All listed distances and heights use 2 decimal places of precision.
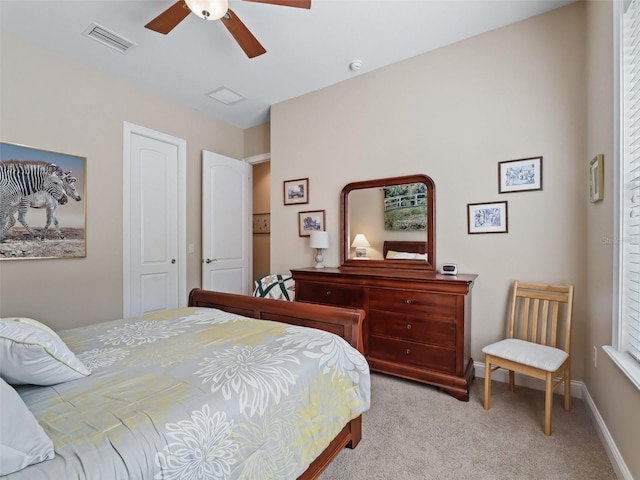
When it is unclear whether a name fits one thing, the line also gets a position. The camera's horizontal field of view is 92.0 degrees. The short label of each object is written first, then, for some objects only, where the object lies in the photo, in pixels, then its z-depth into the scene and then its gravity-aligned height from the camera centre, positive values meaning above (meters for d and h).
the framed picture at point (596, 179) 1.83 +0.37
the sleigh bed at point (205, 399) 0.78 -0.51
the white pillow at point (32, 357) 0.96 -0.39
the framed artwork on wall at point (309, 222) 3.48 +0.19
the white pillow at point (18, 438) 0.64 -0.44
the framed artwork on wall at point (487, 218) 2.51 +0.17
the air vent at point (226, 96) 3.51 +1.67
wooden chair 1.85 -0.72
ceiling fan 1.80 +1.41
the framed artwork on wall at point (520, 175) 2.39 +0.50
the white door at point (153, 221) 3.31 +0.18
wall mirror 2.83 +0.15
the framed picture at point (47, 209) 2.55 +0.25
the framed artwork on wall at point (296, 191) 3.60 +0.55
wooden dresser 2.25 -0.64
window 1.47 +0.23
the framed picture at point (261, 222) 5.38 +0.27
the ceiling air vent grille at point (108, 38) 2.53 +1.70
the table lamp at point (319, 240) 3.25 -0.02
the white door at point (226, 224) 3.94 +0.18
